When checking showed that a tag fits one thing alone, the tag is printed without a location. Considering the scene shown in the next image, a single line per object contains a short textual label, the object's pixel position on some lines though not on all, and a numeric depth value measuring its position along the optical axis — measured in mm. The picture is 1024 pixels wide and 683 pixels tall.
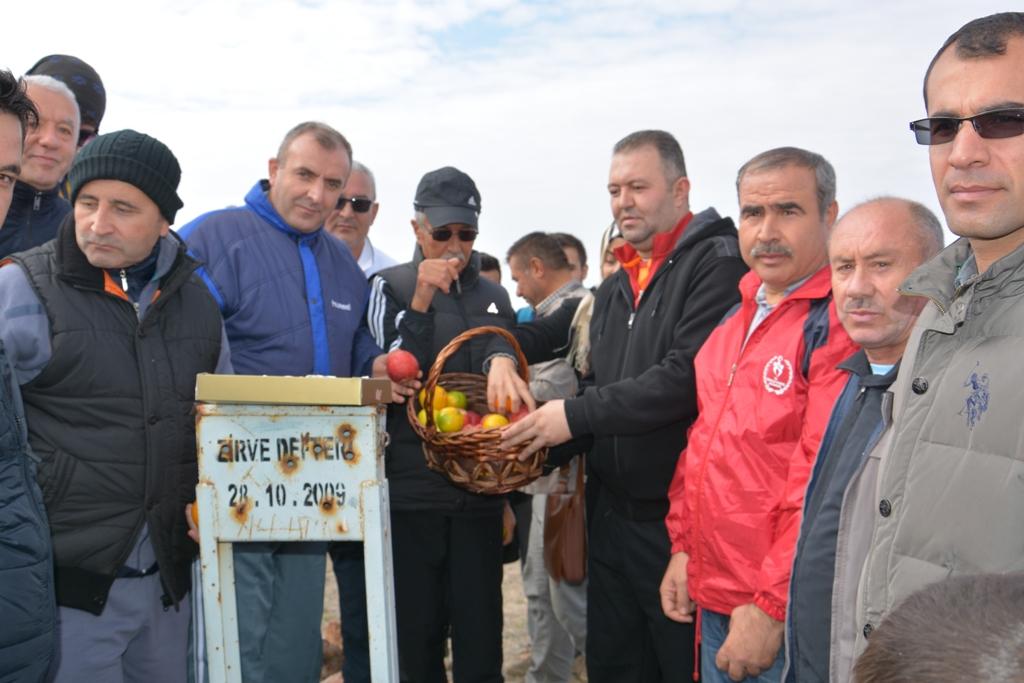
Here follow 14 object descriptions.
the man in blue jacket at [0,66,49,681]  1839
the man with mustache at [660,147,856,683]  2365
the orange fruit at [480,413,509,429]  3266
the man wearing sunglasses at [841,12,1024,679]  1487
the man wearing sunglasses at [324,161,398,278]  5195
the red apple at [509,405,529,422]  3416
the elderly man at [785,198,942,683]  2094
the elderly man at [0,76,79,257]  3248
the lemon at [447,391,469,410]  3514
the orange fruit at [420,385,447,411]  3469
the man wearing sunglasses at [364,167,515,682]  3633
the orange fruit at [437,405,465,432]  3287
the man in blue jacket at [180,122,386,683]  3357
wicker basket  3014
